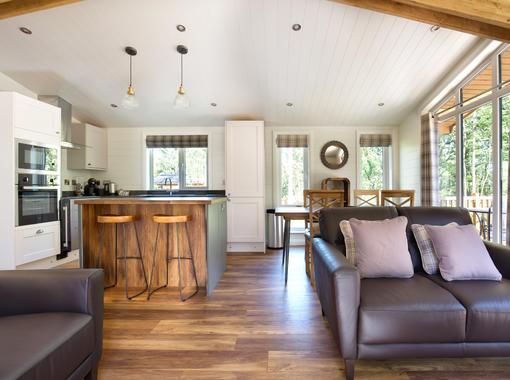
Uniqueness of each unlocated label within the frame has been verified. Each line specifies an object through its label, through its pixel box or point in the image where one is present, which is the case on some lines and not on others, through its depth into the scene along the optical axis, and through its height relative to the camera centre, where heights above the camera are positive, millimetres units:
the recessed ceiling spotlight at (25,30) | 2984 +1908
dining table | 3012 -341
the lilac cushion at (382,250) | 1764 -451
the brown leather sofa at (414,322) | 1388 -746
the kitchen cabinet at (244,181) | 4531 +126
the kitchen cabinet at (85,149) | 4566 +742
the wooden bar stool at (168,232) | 2516 -478
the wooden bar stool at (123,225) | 2551 -419
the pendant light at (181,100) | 2855 +1004
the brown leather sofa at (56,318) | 1057 -643
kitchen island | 2863 -614
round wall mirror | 5062 +677
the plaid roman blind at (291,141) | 5102 +952
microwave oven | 3204 +443
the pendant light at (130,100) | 2816 +993
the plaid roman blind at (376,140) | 5066 +956
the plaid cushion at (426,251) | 1866 -481
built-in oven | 3197 -127
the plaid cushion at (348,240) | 1890 -405
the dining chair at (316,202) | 2982 -196
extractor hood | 3996 +1182
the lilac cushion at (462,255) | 1682 -468
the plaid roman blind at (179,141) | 5164 +978
